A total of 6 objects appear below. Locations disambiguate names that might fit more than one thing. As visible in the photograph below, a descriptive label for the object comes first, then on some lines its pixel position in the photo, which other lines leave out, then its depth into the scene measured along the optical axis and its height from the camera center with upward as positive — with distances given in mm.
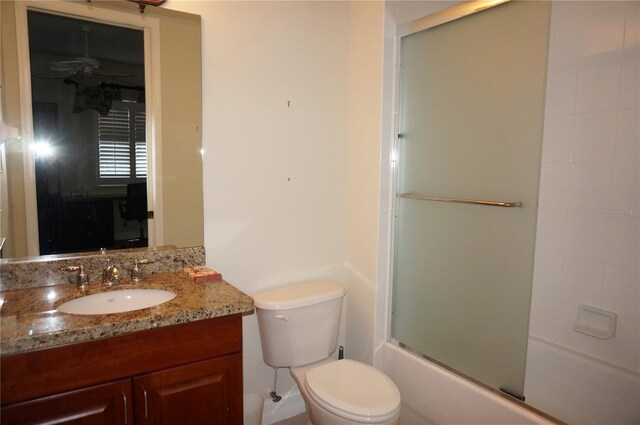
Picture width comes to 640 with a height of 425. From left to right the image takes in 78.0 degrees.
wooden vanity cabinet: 1028 -584
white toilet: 1463 -806
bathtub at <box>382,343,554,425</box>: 1619 -963
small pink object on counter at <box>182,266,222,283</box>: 1544 -378
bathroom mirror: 1380 +228
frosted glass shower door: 1711 -12
